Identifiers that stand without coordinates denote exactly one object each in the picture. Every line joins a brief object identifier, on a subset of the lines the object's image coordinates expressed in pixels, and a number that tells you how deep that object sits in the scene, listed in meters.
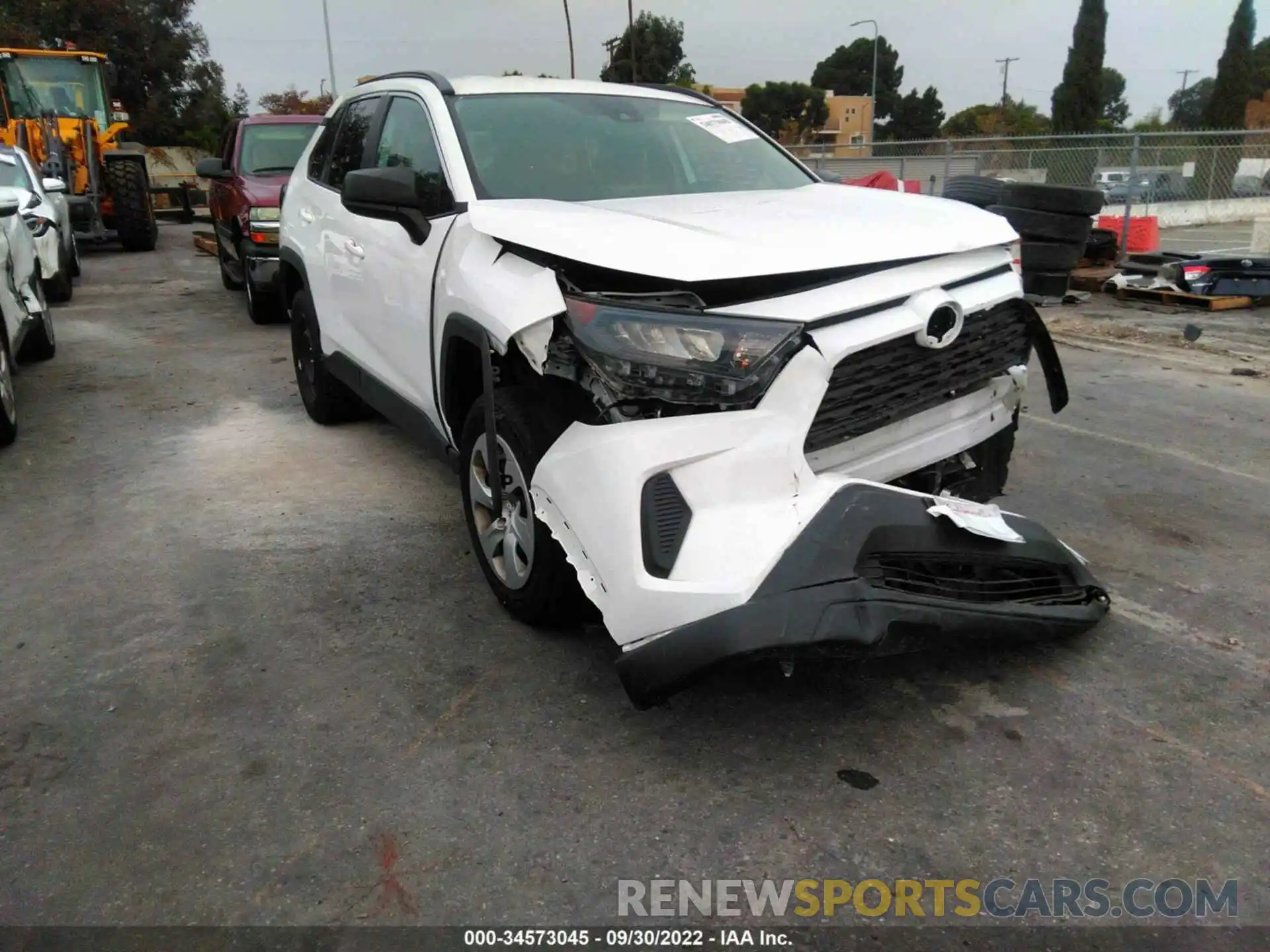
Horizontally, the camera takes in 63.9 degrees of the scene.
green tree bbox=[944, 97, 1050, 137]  59.47
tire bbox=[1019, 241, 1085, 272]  9.16
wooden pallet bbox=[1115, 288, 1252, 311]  9.73
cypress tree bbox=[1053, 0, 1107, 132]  43.09
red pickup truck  9.54
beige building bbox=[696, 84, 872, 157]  76.56
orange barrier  13.16
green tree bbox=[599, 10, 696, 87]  50.20
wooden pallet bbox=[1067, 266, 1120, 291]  11.02
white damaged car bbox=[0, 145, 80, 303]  9.62
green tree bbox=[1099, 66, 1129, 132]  96.00
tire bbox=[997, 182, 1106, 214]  8.62
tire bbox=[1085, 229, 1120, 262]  11.77
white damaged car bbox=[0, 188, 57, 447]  5.75
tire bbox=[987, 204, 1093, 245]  8.91
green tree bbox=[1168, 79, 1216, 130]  91.00
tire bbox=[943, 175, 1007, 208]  6.69
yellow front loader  16.08
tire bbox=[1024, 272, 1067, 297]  9.46
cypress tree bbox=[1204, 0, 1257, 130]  42.25
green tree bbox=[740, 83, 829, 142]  73.25
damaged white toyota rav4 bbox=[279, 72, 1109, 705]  2.51
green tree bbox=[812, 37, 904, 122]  83.06
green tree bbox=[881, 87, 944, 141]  78.31
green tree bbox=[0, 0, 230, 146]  34.84
